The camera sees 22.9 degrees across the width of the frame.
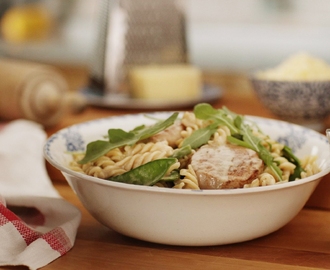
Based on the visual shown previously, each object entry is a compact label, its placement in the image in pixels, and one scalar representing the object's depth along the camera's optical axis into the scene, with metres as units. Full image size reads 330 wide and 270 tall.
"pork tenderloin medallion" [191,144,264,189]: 0.66
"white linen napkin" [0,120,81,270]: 0.67
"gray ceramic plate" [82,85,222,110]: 1.03
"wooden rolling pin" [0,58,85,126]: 0.99
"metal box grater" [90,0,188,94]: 1.12
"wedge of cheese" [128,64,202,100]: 1.07
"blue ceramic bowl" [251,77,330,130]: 0.90
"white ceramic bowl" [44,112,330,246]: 0.64
